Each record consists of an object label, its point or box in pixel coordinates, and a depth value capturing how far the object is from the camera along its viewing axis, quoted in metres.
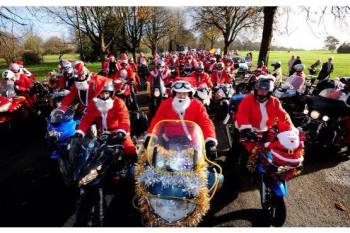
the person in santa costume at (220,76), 11.64
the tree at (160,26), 42.97
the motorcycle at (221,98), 9.62
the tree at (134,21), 28.47
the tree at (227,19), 33.91
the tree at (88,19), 23.25
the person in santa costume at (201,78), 10.16
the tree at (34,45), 41.69
